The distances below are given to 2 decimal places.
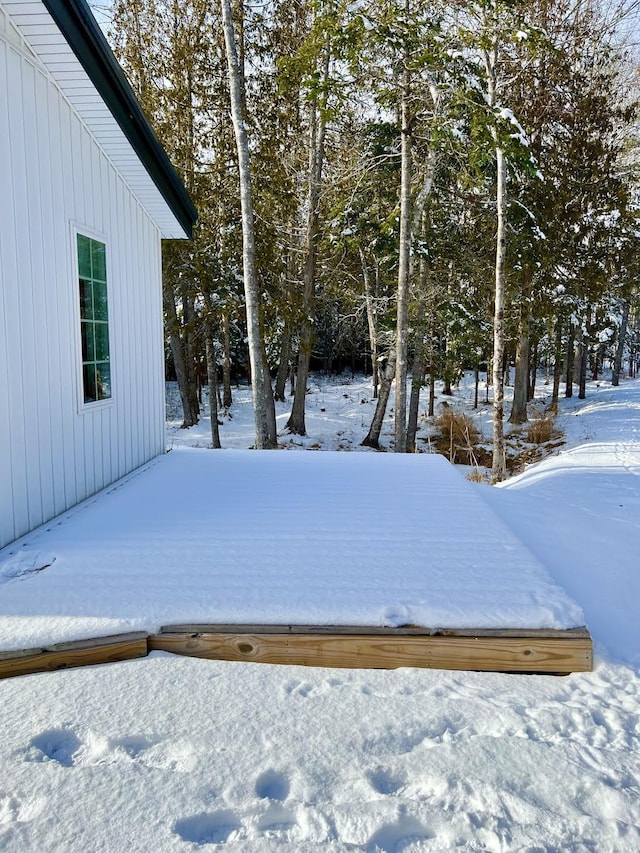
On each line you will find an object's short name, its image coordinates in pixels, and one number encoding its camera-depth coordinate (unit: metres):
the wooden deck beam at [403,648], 2.56
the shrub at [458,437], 14.09
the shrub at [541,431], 14.69
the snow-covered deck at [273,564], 2.66
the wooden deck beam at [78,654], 2.41
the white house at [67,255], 3.65
